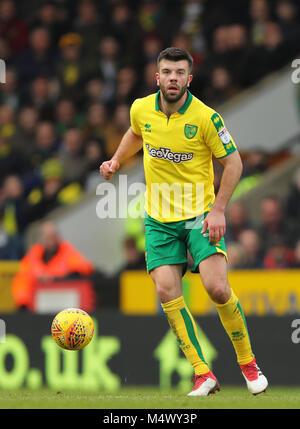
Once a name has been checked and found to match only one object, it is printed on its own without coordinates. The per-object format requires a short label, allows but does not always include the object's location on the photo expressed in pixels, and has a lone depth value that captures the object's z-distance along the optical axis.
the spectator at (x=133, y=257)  12.59
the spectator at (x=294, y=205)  12.06
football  7.61
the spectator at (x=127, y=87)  14.84
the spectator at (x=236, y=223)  12.02
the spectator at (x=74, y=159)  14.64
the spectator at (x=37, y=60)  16.86
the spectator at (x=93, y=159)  14.27
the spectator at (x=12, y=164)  15.15
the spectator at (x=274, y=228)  11.70
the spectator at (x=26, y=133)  15.44
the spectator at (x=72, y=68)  15.81
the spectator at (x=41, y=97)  15.79
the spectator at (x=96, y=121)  14.84
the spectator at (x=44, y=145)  15.13
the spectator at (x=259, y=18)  14.45
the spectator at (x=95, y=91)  15.52
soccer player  7.16
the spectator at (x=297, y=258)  11.14
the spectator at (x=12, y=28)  17.48
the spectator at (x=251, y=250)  11.43
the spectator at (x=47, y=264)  12.27
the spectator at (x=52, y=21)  17.12
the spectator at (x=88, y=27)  16.30
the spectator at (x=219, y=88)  14.05
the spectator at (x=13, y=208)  14.26
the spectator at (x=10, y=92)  16.78
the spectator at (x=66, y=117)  15.52
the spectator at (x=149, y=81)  14.46
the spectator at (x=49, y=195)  14.27
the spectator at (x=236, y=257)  11.48
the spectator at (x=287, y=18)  14.09
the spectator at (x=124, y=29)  15.69
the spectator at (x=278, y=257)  11.34
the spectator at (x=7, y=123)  15.95
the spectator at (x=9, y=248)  13.56
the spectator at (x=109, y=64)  15.70
